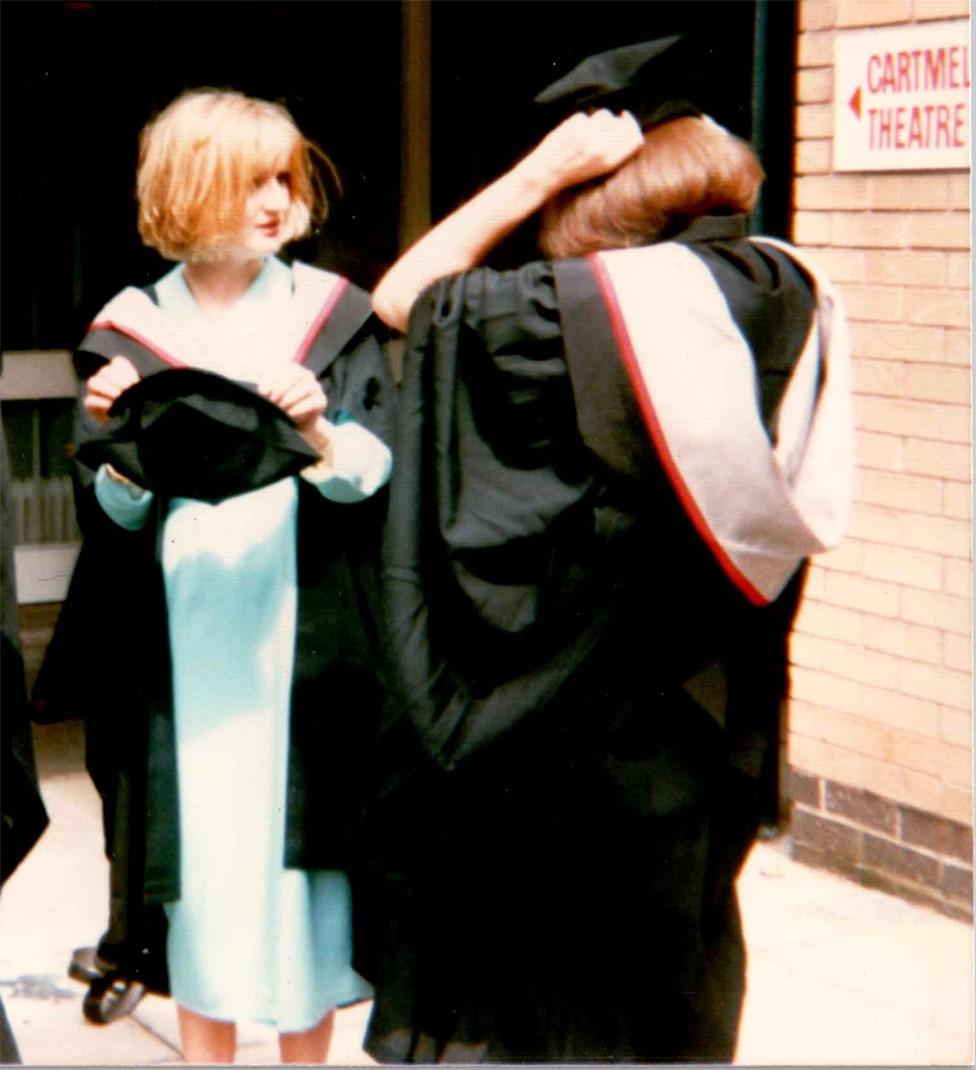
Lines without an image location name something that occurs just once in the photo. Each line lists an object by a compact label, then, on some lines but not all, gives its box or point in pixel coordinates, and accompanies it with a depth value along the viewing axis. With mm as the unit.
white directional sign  4703
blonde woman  3377
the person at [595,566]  2652
